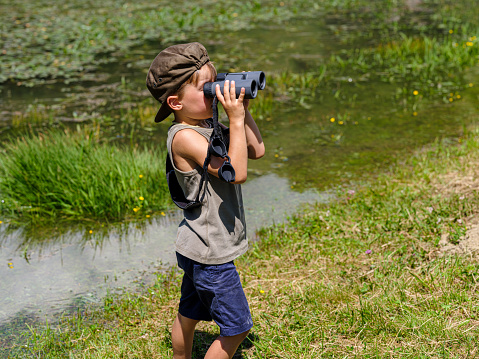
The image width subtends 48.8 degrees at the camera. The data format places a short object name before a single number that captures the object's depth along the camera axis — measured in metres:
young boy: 2.30
